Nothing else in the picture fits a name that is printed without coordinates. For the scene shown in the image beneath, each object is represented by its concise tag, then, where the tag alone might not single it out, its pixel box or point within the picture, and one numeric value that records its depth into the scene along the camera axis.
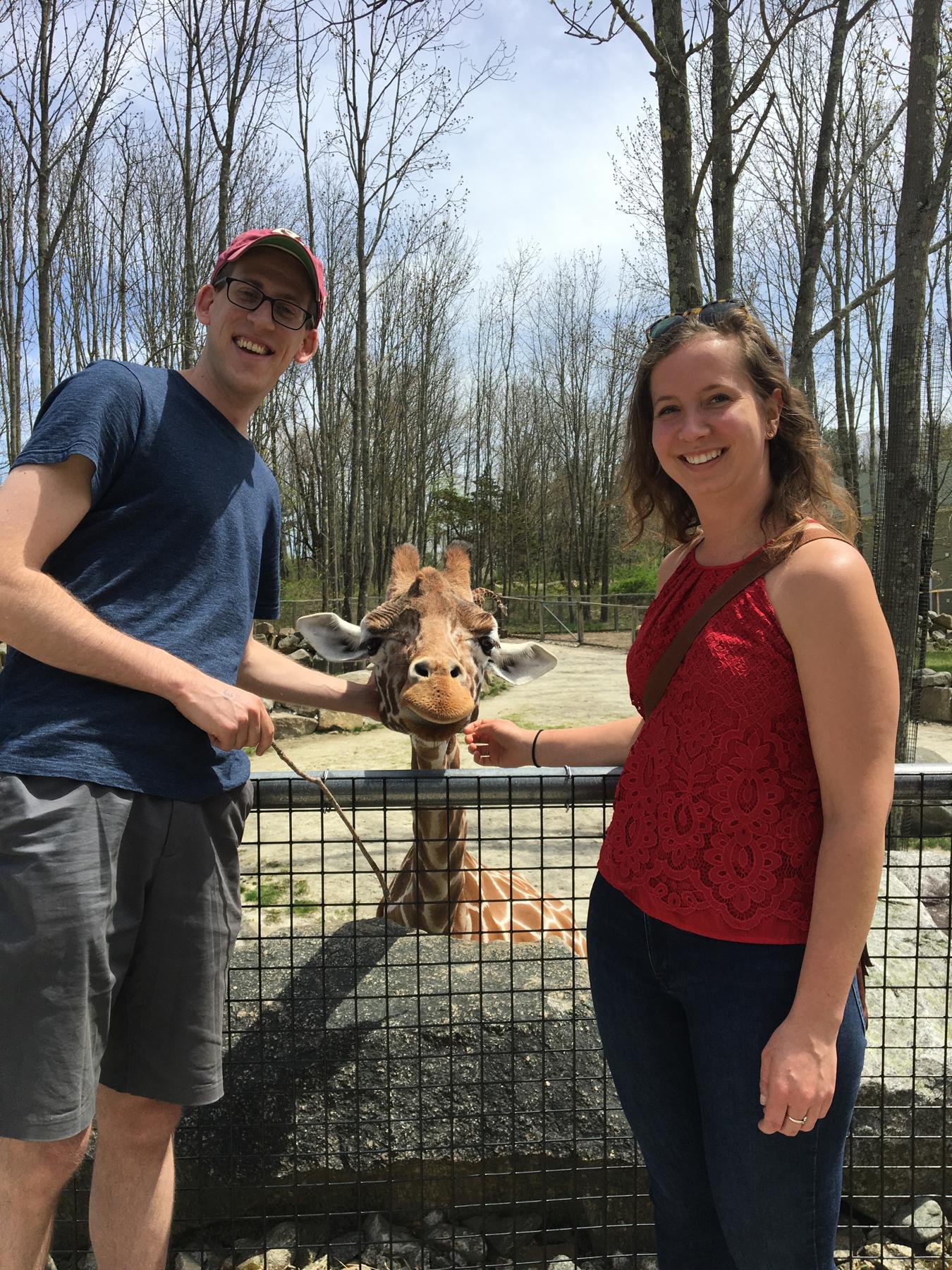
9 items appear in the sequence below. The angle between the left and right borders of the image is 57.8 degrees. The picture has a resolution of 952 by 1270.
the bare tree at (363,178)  13.32
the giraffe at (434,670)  2.68
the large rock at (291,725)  11.31
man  1.51
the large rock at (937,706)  12.27
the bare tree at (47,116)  8.34
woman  1.31
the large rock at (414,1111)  2.40
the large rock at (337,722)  11.71
